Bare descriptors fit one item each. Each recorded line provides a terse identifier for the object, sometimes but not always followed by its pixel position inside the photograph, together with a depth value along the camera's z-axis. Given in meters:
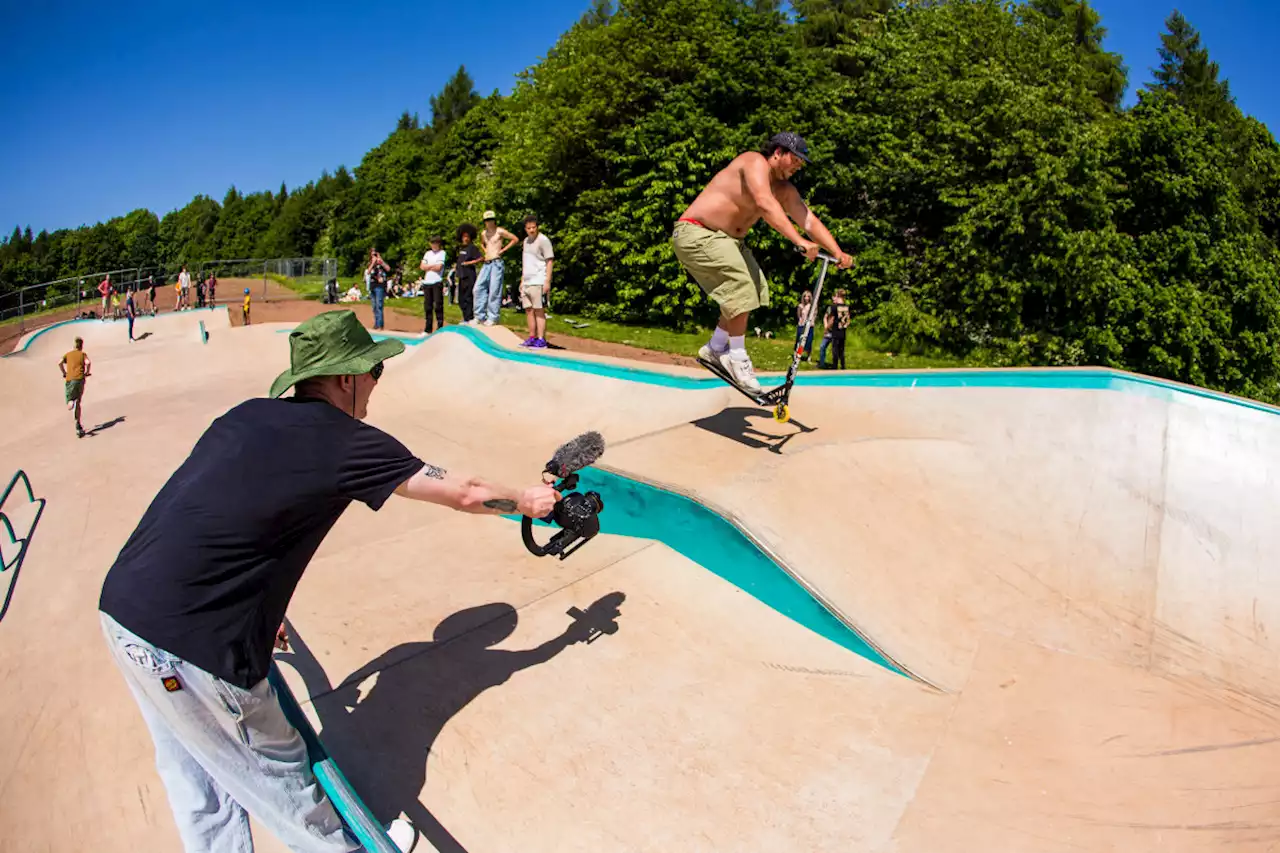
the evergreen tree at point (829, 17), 33.78
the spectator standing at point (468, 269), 12.80
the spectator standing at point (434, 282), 13.77
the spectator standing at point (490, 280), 11.87
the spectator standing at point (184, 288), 27.16
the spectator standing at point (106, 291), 23.27
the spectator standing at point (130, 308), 20.71
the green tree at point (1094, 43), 31.78
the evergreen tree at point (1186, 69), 29.77
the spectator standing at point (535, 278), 10.89
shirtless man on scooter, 5.02
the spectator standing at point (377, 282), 16.38
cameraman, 2.02
